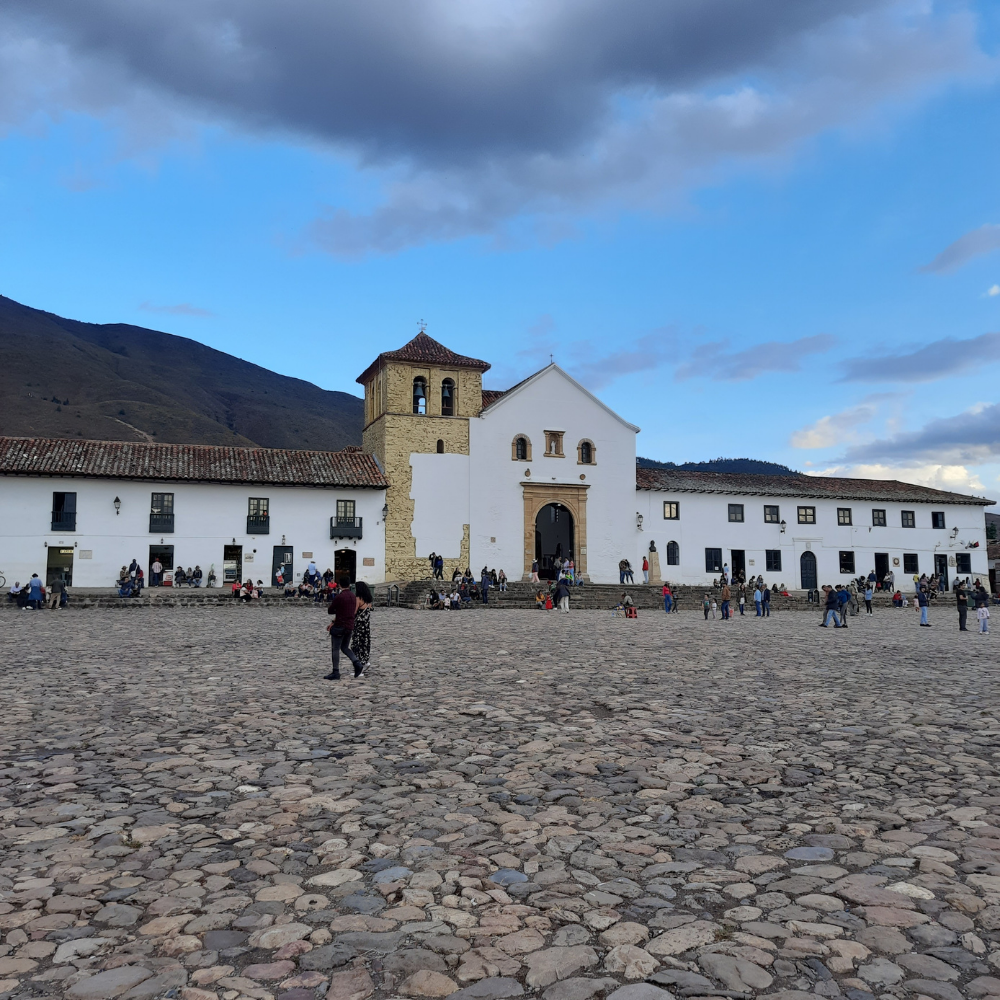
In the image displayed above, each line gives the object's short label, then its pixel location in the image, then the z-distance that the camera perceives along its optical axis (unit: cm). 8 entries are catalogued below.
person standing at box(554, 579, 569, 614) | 2919
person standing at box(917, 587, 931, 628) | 2416
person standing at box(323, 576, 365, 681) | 1040
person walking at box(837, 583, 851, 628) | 2322
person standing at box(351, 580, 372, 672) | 1077
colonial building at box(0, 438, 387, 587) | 3272
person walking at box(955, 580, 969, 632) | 2177
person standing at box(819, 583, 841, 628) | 2312
